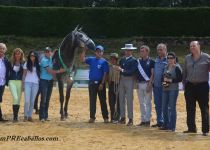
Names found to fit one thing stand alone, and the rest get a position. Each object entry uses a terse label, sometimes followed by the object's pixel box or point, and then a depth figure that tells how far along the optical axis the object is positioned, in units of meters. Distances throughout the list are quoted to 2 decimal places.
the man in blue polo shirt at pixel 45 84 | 12.22
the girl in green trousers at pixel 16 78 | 11.98
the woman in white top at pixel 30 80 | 11.97
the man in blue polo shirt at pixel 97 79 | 12.12
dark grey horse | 12.70
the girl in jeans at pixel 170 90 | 10.71
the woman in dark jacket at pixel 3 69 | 11.89
